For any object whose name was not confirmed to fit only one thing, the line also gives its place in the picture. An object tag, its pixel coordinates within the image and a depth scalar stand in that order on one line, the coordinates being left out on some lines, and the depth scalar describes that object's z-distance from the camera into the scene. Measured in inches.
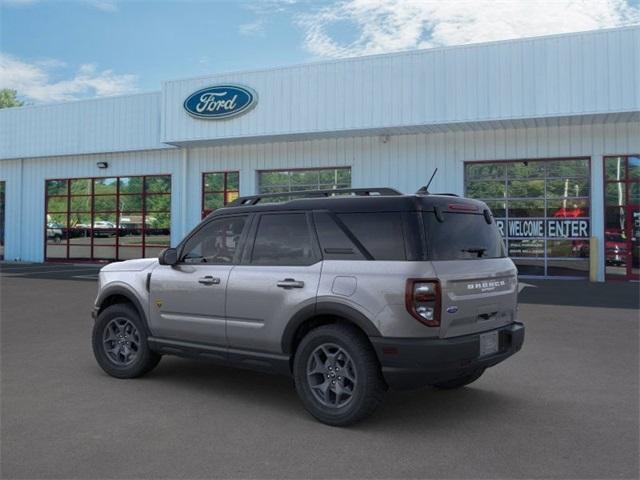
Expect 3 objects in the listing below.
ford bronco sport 171.3
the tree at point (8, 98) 2901.1
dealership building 614.9
